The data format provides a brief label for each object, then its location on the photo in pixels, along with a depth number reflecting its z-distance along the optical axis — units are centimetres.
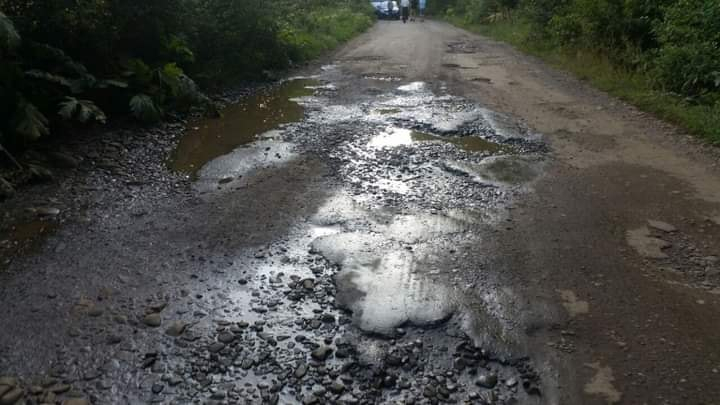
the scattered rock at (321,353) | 287
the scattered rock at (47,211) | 446
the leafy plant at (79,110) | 543
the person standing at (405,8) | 3288
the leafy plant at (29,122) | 500
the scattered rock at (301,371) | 276
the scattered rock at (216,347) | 293
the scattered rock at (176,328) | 306
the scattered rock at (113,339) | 298
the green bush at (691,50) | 800
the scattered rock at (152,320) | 313
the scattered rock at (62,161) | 536
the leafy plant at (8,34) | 467
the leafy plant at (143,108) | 647
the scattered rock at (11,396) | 254
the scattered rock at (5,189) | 464
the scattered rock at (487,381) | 270
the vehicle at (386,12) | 3578
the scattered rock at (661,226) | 430
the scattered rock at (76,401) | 256
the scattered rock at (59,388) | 262
